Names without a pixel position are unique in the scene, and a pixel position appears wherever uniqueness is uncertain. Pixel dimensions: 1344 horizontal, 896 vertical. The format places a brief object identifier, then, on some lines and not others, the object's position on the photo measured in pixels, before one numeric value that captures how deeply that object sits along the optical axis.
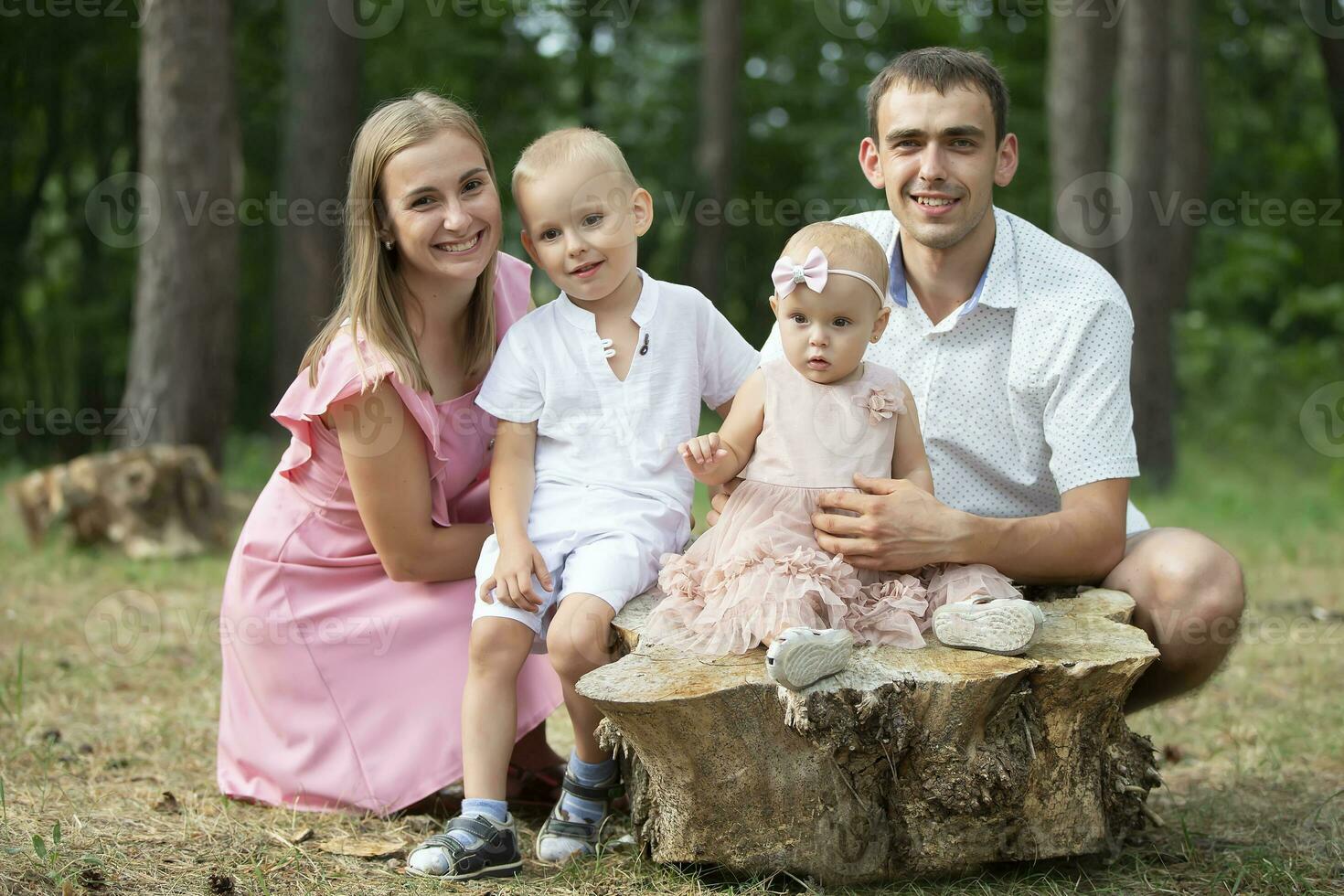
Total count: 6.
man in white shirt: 2.91
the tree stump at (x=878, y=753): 2.38
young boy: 2.73
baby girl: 2.54
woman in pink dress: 2.96
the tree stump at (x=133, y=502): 6.54
